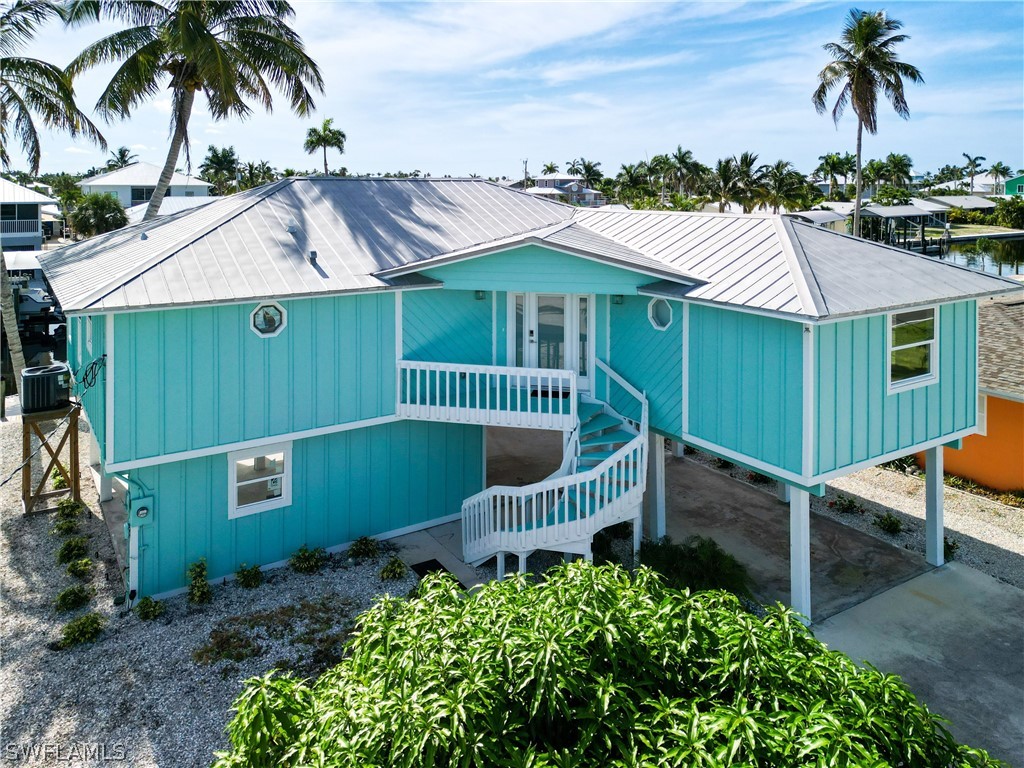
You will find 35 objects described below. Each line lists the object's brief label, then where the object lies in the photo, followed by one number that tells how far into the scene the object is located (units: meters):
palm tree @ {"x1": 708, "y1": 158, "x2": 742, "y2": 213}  50.19
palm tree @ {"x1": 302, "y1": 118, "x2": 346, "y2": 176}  52.31
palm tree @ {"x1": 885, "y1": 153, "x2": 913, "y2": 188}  84.44
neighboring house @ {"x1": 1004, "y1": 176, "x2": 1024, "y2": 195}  100.81
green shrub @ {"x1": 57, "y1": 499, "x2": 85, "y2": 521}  12.38
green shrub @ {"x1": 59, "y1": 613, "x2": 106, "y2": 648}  8.82
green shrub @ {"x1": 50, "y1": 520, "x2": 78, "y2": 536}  11.82
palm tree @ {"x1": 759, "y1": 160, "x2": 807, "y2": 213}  49.62
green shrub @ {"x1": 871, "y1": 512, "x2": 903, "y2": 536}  12.19
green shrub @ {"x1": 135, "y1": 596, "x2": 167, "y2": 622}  9.37
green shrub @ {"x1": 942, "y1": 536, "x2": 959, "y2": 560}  11.34
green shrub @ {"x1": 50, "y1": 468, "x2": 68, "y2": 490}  13.48
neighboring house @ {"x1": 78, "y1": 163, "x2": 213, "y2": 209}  54.22
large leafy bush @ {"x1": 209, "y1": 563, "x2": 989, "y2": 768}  3.72
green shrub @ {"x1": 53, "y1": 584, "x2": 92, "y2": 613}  9.57
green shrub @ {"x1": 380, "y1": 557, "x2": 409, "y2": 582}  10.45
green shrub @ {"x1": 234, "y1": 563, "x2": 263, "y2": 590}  10.24
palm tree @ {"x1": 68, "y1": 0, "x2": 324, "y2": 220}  18.20
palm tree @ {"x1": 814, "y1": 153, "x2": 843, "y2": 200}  76.62
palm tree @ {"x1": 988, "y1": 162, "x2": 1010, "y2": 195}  120.84
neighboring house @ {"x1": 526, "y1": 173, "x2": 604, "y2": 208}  75.25
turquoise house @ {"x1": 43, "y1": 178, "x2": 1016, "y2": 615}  9.16
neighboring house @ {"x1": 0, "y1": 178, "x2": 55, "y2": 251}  38.84
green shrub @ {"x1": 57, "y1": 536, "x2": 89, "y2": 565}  10.94
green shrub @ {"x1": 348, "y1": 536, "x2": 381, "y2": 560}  11.12
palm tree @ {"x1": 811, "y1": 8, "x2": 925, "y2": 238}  32.75
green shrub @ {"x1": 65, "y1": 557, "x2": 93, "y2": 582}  10.49
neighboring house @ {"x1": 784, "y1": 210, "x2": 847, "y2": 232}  44.97
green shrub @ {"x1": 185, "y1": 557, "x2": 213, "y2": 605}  9.78
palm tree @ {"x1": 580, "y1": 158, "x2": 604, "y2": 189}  91.31
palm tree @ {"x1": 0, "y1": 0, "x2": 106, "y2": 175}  16.56
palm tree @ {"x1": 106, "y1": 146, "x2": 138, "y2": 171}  82.88
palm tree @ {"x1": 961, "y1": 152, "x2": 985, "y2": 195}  121.44
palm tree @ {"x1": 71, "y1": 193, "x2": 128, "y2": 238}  41.59
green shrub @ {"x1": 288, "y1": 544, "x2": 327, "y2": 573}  10.70
